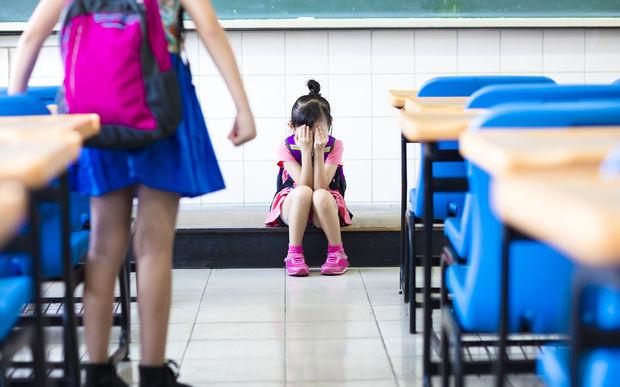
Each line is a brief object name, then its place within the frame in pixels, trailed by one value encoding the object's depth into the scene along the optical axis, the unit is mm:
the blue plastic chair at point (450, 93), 3316
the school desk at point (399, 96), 3534
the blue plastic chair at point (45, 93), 3311
